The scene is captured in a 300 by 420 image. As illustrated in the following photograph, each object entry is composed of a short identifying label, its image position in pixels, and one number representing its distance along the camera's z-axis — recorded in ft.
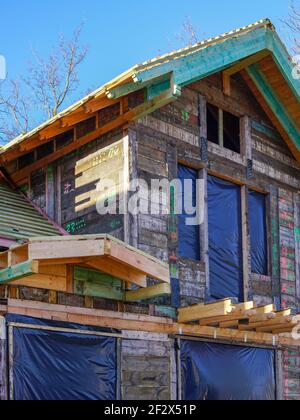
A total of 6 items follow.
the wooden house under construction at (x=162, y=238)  34.22
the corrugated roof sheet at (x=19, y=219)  36.67
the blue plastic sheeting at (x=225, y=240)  43.75
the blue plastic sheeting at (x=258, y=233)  46.85
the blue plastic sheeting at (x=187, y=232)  41.83
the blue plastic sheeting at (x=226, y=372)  40.22
